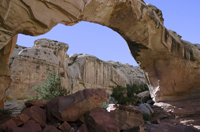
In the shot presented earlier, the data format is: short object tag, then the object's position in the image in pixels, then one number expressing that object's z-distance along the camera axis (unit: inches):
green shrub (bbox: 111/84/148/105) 724.5
